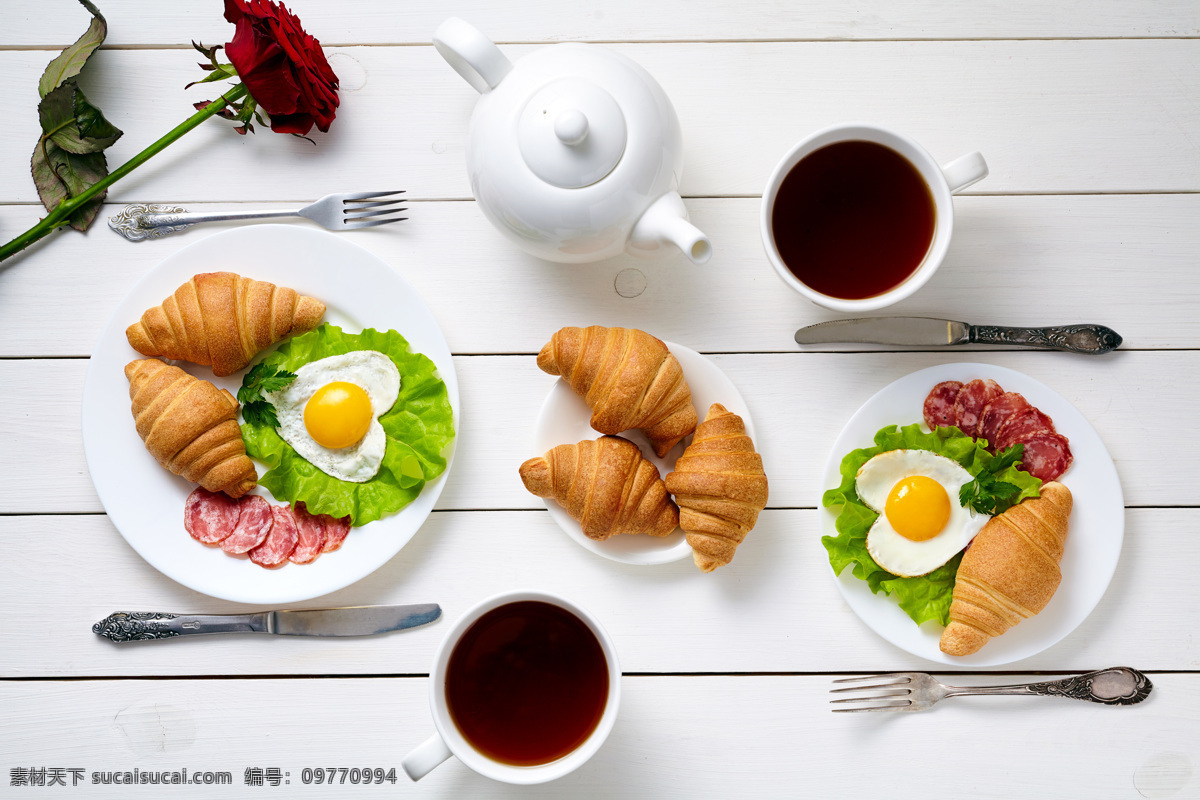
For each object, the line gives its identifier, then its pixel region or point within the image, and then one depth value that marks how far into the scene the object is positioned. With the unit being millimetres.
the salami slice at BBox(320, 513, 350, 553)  978
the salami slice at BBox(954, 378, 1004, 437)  975
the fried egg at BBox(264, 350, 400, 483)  974
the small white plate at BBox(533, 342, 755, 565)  969
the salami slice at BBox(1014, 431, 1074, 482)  968
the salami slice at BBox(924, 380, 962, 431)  976
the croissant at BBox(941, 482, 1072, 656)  947
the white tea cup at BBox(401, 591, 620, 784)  904
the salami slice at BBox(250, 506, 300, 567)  976
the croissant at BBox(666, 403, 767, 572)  941
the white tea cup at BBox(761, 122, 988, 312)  930
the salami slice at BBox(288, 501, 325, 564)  978
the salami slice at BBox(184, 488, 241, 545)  978
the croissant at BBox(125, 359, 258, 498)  957
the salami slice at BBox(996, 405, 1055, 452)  970
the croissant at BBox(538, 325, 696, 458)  943
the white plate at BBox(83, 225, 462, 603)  974
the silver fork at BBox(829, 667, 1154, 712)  979
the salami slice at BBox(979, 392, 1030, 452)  971
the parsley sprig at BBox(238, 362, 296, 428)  973
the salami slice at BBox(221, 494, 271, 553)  977
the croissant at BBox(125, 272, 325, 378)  961
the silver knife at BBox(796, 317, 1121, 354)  985
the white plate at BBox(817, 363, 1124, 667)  972
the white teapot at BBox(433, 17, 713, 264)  888
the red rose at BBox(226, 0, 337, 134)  954
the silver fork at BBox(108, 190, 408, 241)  995
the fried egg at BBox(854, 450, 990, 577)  962
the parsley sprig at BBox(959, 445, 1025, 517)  952
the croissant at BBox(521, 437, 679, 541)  943
